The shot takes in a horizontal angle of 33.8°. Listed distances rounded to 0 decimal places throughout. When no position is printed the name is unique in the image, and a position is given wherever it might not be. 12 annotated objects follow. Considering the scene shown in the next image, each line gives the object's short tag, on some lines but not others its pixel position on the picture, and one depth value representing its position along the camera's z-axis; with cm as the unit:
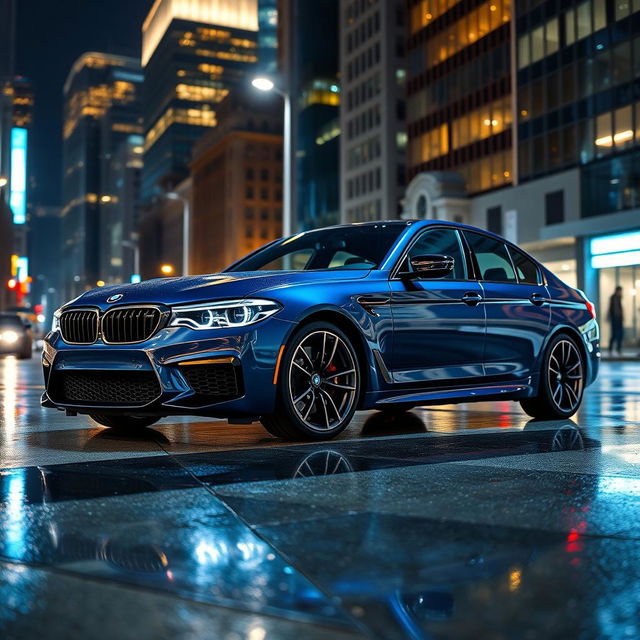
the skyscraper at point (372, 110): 8162
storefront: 4231
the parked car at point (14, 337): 3409
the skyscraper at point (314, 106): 9425
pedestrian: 3366
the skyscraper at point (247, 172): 13862
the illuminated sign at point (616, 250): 4212
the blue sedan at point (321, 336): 658
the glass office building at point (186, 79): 17938
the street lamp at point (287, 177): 3183
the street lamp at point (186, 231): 6030
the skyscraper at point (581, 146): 4300
